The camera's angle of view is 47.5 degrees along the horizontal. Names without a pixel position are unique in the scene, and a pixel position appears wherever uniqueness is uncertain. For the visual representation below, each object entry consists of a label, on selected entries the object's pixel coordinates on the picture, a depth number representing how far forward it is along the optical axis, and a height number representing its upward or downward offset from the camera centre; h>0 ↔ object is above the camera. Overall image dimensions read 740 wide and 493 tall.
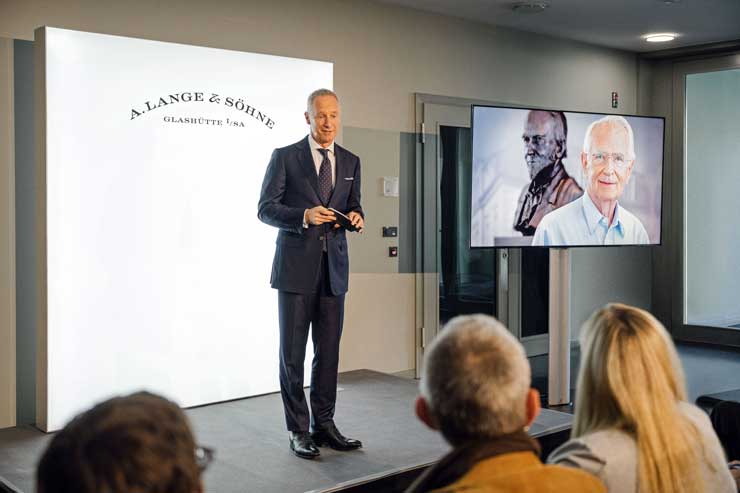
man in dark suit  3.68 -0.13
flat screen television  5.18 +0.33
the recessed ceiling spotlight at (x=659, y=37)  7.20 +1.67
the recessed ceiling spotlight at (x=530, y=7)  6.00 +1.61
